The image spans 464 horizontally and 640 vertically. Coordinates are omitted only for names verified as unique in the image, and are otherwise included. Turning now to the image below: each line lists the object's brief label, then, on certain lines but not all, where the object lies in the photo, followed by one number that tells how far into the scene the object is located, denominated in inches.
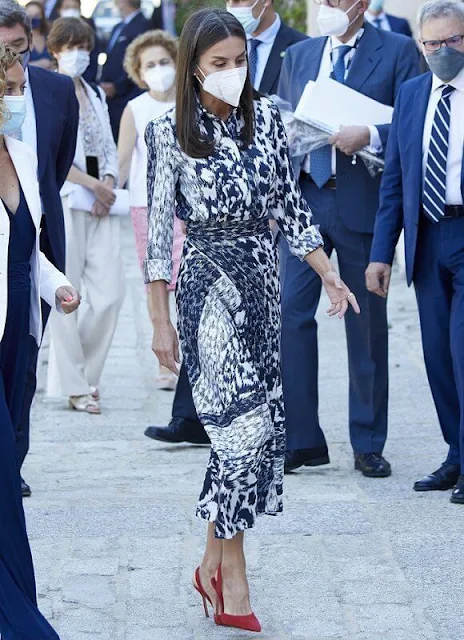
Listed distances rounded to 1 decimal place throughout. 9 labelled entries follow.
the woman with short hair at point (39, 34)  1029.8
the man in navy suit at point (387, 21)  978.1
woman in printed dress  364.8
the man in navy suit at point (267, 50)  578.6
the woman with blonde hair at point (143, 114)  692.1
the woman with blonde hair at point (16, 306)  330.0
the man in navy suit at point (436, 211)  489.5
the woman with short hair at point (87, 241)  661.3
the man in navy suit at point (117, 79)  1163.3
